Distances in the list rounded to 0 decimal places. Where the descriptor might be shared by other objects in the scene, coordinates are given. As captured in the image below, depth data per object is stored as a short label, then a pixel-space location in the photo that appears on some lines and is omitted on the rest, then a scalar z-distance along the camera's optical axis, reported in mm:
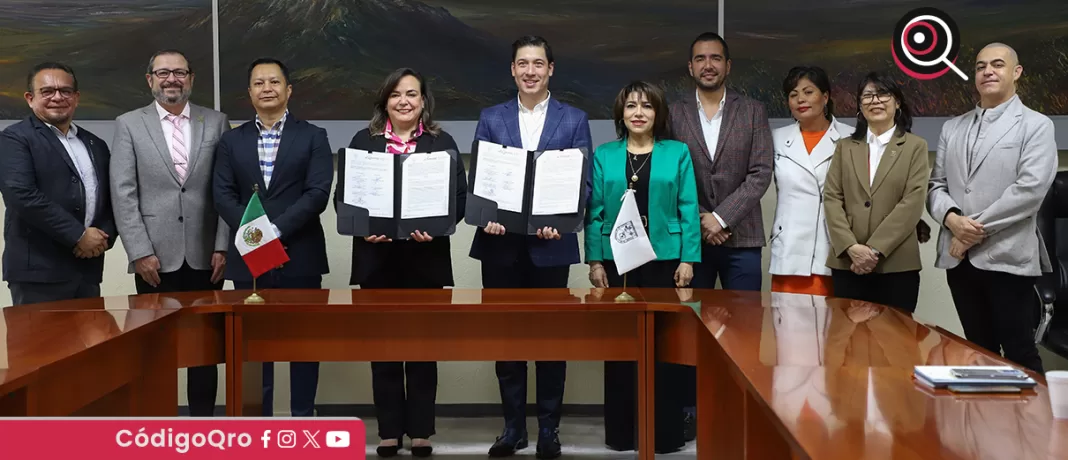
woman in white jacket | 4039
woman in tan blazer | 3797
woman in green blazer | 3818
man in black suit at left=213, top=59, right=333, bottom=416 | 3871
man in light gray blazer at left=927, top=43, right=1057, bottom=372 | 3689
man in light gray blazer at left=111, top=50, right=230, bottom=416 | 3916
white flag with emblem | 3281
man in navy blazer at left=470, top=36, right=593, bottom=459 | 3850
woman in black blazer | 3820
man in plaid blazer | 4004
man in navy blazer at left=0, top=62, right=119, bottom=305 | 3770
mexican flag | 3301
